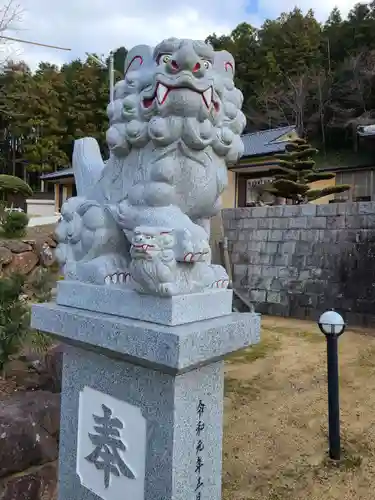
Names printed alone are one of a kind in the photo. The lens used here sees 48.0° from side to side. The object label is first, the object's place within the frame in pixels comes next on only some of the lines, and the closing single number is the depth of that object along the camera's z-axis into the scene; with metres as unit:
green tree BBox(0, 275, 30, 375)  2.94
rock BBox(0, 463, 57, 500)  2.13
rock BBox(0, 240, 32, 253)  8.25
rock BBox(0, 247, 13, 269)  7.82
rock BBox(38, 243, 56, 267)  8.69
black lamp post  2.77
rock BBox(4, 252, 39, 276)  7.99
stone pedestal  1.41
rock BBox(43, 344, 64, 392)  2.97
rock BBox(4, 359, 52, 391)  3.02
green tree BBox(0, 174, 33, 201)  10.06
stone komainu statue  1.47
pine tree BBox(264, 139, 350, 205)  10.77
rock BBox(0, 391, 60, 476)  2.18
